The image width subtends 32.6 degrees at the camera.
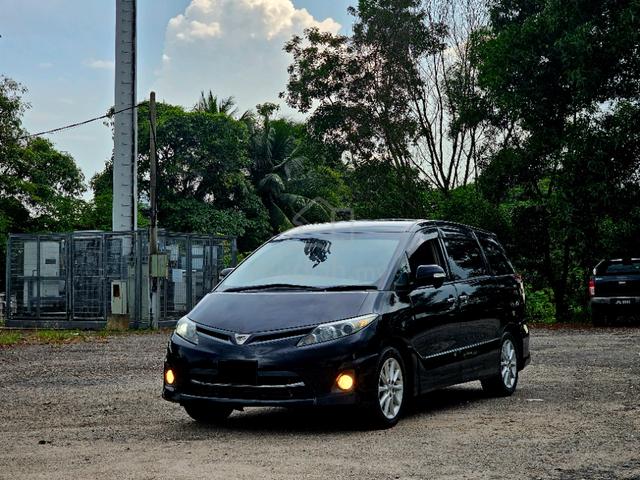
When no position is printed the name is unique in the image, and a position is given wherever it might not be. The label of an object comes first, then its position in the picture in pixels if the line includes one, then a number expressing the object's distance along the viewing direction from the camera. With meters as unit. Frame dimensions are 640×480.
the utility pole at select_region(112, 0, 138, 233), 32.34
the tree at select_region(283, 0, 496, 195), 37.31
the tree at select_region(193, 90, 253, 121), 66.84
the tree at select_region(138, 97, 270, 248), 58.31
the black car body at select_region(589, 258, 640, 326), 27.52
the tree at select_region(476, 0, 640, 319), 27.64
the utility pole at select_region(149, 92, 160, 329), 28.12
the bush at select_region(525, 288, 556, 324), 34.84
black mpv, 8.18
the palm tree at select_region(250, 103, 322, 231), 64.06
